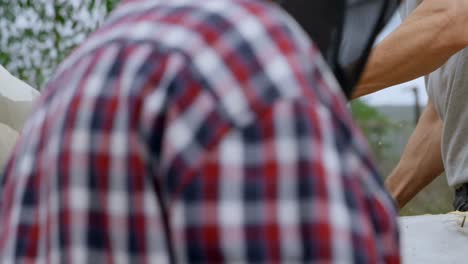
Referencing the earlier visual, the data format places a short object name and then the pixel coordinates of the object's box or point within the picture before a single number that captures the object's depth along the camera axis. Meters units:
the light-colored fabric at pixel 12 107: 4.15
